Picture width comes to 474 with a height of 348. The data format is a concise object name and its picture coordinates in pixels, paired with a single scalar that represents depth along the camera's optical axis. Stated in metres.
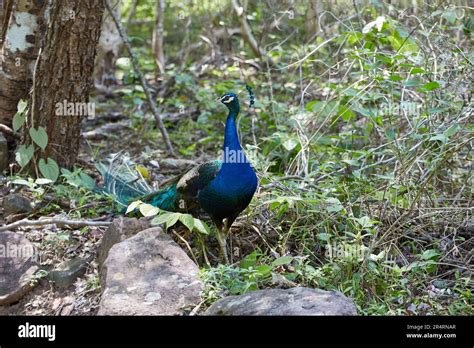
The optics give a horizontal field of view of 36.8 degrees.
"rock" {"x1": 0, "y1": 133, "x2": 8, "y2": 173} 5.85
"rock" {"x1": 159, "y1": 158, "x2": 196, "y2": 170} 6.54
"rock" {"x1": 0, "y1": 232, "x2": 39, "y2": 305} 4.62
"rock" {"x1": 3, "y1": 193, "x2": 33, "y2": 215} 5.31
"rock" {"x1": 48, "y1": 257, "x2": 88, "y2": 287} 4.68
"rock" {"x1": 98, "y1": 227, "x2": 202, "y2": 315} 3.97
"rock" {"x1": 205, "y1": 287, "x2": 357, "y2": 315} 3.61
